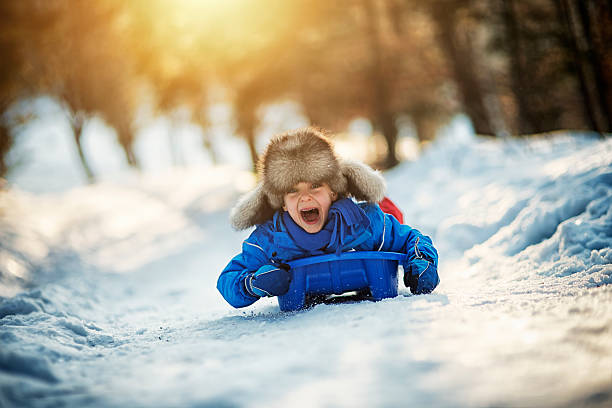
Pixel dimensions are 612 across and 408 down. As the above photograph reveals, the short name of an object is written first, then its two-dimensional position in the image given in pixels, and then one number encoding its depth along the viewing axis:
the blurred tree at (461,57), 12.30
